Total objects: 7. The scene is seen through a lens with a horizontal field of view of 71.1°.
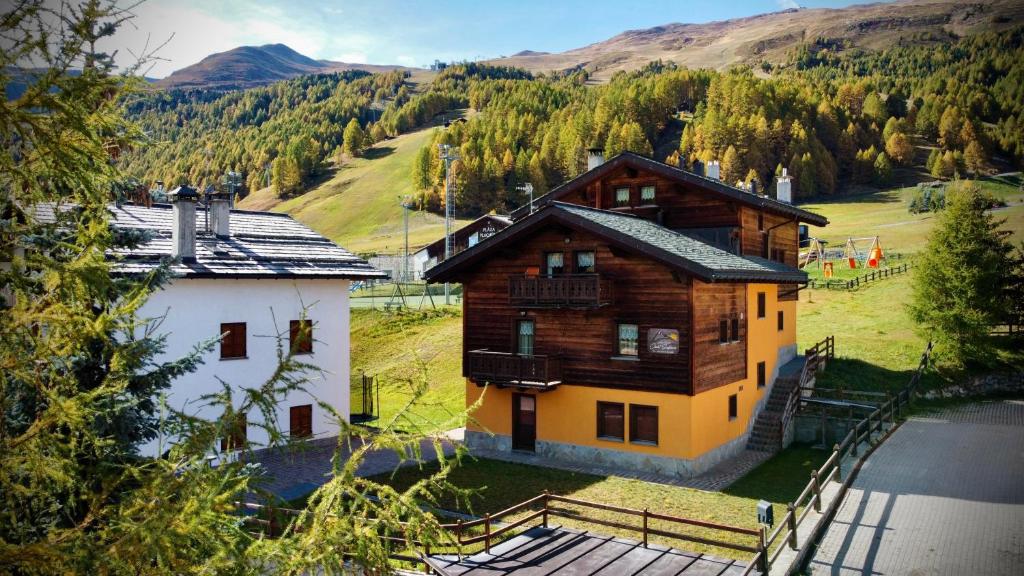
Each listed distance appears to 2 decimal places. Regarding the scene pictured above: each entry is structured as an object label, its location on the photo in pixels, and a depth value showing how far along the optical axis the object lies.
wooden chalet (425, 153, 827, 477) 22.67
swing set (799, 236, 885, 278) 59.22
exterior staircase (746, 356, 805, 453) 26.58
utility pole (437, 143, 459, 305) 50.38
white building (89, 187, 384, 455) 21.89
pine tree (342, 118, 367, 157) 190.68
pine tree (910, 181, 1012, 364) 35.66
